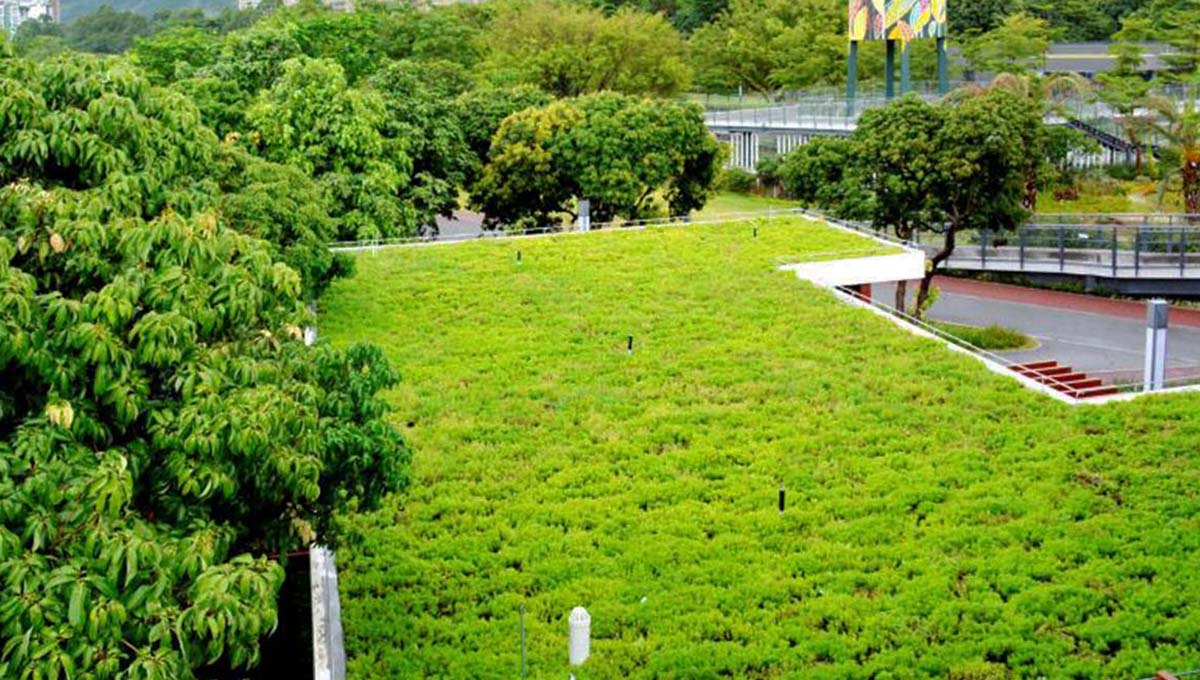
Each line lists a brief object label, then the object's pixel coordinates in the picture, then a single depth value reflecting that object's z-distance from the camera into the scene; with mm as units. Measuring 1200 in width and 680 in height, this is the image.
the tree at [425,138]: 32875
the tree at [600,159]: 33844
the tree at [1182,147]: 39875
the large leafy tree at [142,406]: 8359
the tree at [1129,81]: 44406
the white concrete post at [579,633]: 12508
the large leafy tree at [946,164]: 29922
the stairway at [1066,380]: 20614
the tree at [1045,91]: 40594
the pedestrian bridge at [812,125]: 46969
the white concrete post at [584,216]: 32344
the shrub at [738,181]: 55844
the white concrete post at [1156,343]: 20516
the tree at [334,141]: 28906
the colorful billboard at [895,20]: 46219
